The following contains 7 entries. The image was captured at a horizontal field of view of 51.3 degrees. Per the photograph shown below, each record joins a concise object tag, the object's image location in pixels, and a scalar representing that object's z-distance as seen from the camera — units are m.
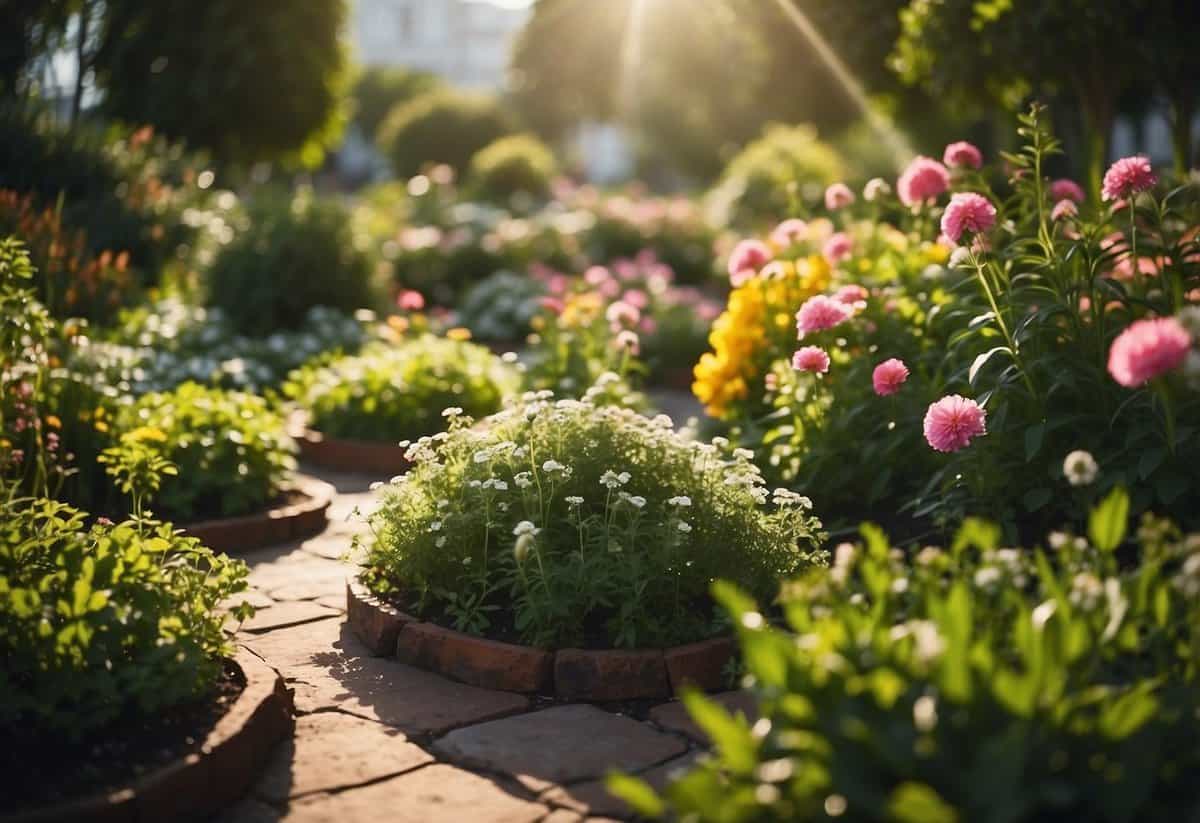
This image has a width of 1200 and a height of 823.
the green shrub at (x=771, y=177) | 15.48
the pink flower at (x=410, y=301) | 7.84
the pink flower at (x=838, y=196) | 5.70
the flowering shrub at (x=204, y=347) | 7.18
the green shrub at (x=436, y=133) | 25.94
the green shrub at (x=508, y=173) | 19.48
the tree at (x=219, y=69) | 16.02
